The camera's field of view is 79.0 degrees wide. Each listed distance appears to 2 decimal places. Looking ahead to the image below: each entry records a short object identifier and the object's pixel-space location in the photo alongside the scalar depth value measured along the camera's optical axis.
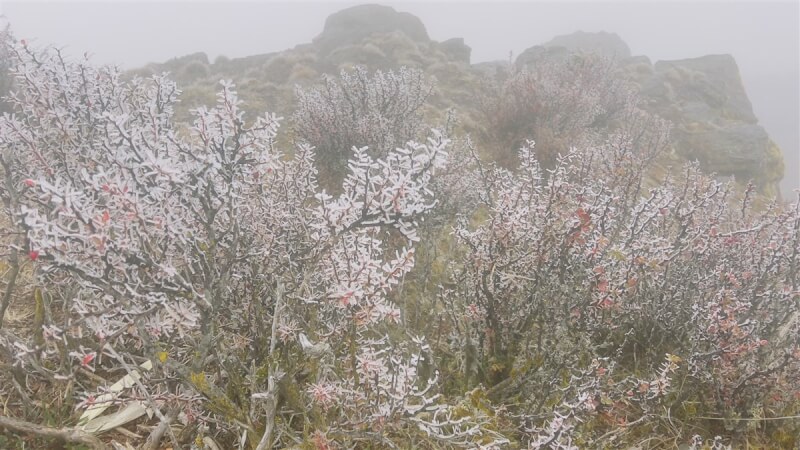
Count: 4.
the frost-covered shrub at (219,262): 1.63
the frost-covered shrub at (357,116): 4.70
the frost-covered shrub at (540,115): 6.18
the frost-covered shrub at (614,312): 2.45
